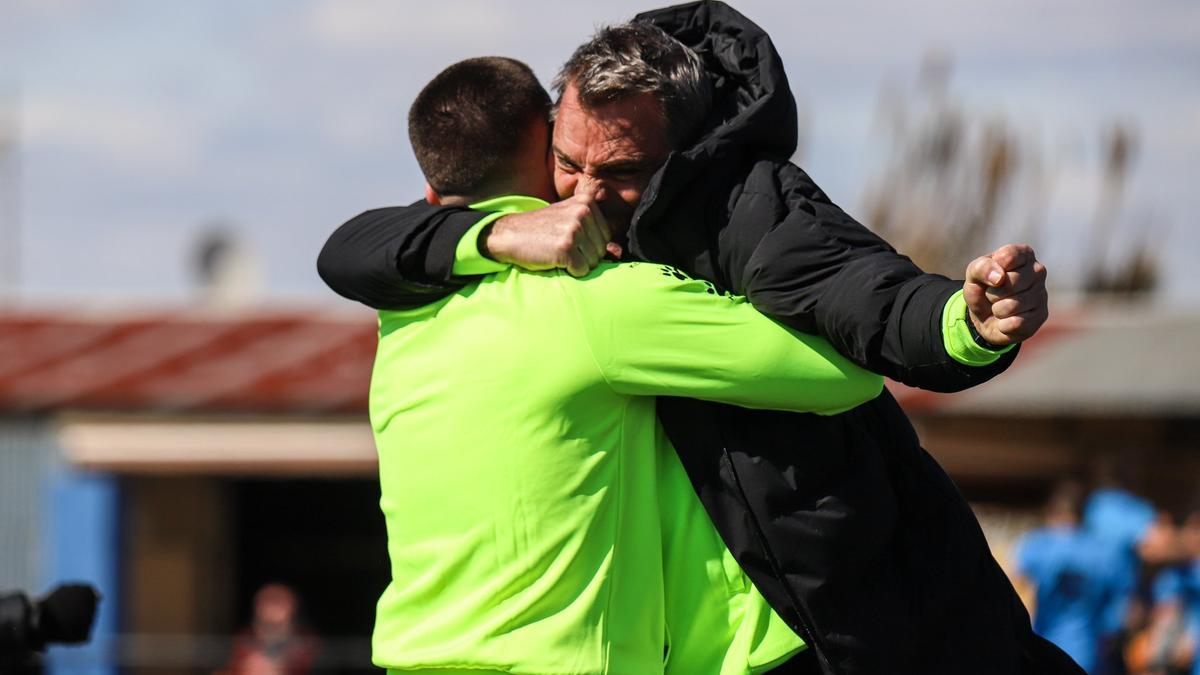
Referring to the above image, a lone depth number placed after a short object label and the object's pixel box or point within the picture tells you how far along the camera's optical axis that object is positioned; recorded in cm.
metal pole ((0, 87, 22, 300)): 5212
